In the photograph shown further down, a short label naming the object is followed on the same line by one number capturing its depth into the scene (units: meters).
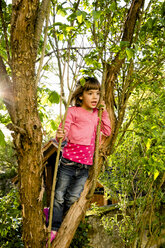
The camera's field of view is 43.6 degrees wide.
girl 1.97
